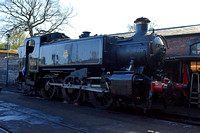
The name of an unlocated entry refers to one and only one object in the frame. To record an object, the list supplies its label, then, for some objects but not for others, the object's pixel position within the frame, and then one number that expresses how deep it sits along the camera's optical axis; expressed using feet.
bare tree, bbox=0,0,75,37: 94.79
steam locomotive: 23.38
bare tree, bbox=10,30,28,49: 140.84
